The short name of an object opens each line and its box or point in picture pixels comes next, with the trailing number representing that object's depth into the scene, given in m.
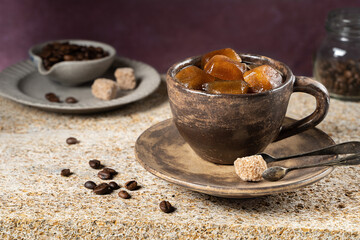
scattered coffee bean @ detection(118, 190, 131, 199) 0.70
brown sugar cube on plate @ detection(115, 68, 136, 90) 0.92
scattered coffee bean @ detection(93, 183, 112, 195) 0.70
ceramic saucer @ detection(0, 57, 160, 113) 0.85
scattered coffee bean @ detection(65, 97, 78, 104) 0.88
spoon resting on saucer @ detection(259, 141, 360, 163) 0.69
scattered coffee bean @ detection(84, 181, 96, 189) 0.71
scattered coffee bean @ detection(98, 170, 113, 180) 0.72
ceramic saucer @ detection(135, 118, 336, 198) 0.65
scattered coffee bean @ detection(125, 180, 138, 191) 0.71
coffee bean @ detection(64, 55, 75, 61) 0.92
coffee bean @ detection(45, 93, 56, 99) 0.89
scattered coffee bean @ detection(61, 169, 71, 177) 0.73
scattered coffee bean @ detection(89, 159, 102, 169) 0.74
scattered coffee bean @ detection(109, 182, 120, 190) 0.71
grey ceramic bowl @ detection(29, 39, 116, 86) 0.90
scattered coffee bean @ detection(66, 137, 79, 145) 0.78
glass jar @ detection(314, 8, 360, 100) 0.88
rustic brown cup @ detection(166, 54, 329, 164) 0.67
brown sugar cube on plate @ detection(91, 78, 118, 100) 0.88
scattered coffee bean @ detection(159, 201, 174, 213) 0.68
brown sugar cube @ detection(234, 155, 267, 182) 0.67
